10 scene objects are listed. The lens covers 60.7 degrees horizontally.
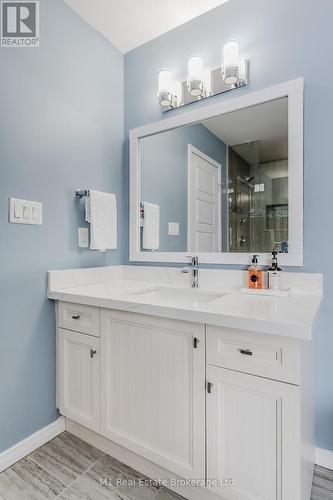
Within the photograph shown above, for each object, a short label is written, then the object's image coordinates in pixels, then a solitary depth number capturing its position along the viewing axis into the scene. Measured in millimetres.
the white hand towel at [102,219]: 1697
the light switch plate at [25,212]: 1364
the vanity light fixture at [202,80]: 1501
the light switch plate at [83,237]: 1716
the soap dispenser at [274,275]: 1383
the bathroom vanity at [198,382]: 917
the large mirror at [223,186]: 1419
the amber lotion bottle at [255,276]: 1426
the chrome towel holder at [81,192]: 1689
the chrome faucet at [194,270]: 1652
